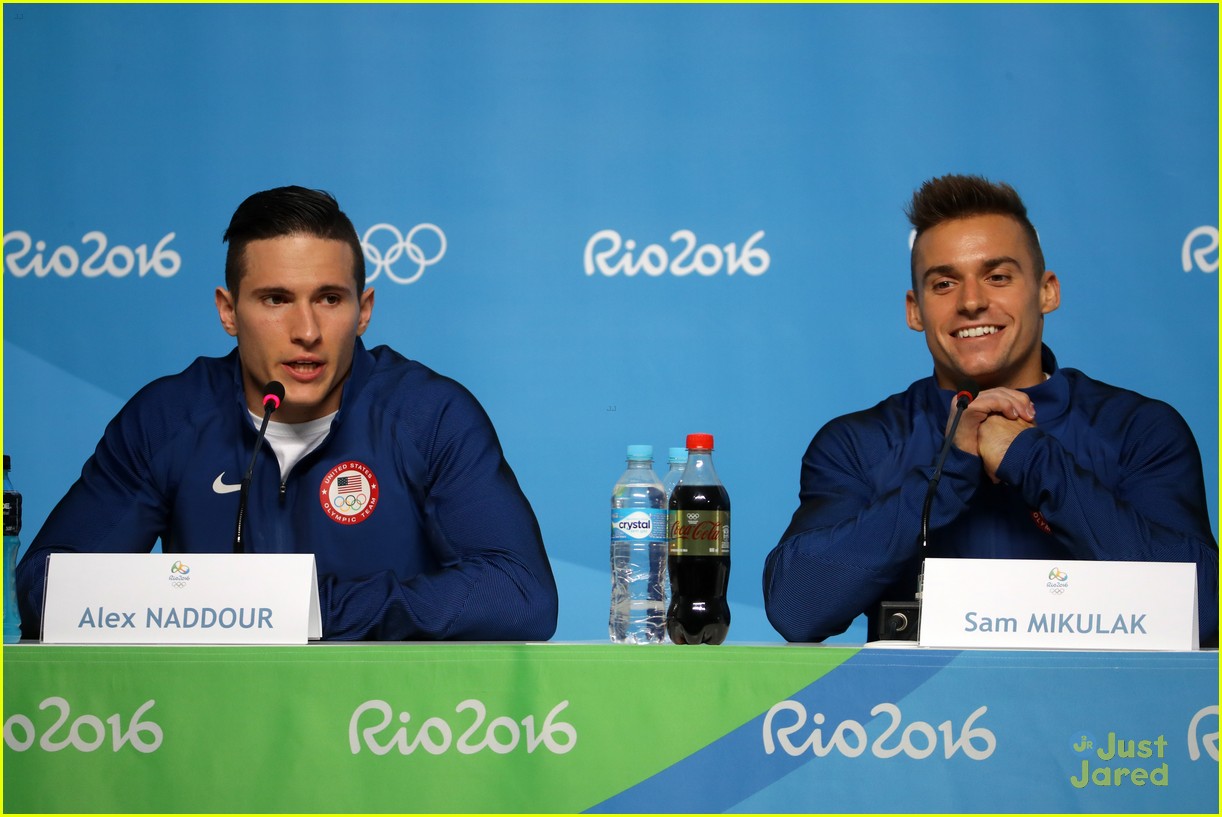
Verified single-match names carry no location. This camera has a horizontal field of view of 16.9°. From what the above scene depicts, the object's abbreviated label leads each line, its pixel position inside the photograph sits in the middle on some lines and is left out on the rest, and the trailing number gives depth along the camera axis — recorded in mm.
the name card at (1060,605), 4473
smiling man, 4803
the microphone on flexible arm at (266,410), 4642
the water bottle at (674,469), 4738
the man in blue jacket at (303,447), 5001
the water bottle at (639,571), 4812
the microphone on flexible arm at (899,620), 4591
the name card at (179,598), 4519
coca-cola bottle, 4654
